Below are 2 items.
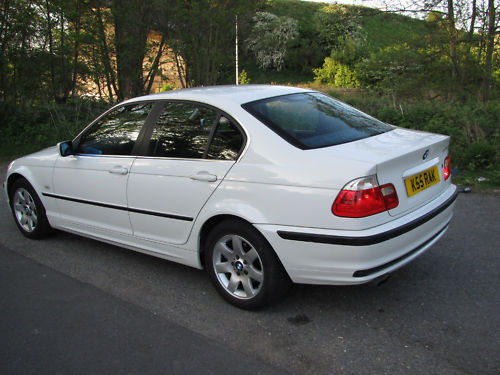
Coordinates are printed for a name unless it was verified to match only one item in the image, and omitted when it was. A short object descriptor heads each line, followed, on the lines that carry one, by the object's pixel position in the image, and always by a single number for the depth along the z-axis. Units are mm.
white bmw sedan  2826
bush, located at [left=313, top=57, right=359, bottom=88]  35875
